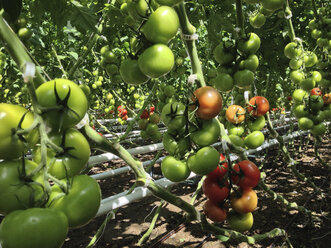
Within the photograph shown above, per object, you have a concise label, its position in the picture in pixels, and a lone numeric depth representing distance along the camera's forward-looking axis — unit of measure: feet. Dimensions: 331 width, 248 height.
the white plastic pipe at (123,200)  4.57
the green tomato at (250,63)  3.75
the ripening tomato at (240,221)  3.56
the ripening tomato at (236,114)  4.94
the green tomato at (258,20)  4.54
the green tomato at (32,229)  1.30
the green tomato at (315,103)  5.94
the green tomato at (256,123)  5.11
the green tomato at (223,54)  3.84
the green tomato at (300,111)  5.98
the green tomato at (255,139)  4.81
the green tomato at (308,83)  5.48
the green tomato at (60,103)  1.60
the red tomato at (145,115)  8.96
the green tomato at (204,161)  2.70
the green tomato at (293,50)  5.19
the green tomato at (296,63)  5.40
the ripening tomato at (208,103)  2.79
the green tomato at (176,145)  2.99
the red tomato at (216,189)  3.36
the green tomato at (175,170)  2.88
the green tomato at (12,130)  1.53
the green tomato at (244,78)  3.72
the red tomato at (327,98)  6.38
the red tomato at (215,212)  3.49
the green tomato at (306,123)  5.85
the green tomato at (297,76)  5.66
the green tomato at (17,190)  1.46
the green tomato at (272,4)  3.24
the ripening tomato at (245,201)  3.41
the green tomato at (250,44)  3.83
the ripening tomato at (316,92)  6.12
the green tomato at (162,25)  2.18
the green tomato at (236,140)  4.49
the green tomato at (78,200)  1.51
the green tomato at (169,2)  2.23
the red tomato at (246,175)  3.43
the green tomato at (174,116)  2.90
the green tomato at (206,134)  2.84
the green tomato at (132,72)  2.60
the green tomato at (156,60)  2.29
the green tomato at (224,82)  3.77
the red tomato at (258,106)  4.88
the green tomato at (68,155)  1.62
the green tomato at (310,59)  5.53
